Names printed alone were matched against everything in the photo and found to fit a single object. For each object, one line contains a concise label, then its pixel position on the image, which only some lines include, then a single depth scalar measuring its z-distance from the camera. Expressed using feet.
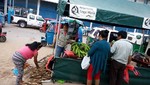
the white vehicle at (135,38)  27.62
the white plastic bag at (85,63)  11.27
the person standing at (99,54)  10.46
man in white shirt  10.97
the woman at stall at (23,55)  10.48
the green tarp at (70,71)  12.59
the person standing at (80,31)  21.30
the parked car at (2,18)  37.09
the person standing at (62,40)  14.60
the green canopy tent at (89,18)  12.09
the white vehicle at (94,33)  26.77
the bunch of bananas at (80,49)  13.08
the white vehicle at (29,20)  44.27
